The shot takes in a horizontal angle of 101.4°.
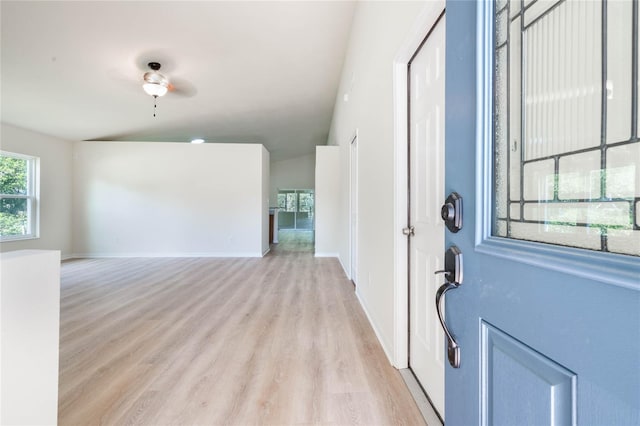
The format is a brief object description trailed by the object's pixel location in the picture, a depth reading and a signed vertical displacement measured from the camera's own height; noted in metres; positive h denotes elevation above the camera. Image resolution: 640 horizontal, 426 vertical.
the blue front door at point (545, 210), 0.34 +0.00
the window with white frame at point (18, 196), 4.56 +0.27
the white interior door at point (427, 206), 1.30 +0.03
